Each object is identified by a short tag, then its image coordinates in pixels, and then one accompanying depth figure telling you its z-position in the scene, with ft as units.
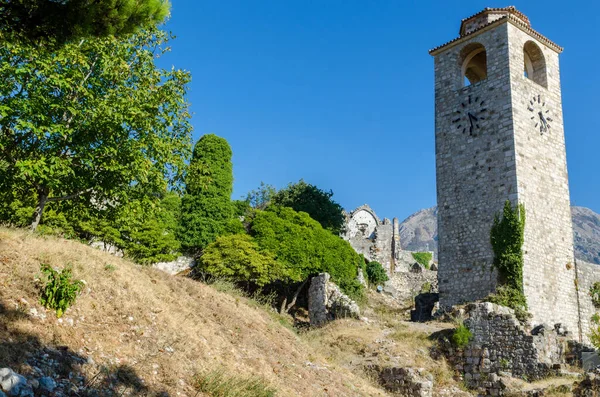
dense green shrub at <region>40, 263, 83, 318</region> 27.17
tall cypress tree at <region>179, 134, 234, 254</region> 98.73
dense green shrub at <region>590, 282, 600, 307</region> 70.08
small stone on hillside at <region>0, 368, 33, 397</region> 18.78
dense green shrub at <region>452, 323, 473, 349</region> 52.90
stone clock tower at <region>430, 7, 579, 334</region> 64.18
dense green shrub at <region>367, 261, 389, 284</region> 130.11
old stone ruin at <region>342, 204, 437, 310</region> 128.75
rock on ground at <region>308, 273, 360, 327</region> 66.74
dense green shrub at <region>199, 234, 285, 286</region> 85.20
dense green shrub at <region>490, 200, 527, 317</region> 59.67
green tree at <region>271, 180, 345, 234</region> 125.96
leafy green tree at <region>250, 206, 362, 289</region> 90.99
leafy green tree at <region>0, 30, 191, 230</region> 38.37
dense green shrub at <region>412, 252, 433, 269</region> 165.68
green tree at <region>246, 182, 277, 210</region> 155.44
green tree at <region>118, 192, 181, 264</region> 87.10
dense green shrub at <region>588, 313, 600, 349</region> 67.76
